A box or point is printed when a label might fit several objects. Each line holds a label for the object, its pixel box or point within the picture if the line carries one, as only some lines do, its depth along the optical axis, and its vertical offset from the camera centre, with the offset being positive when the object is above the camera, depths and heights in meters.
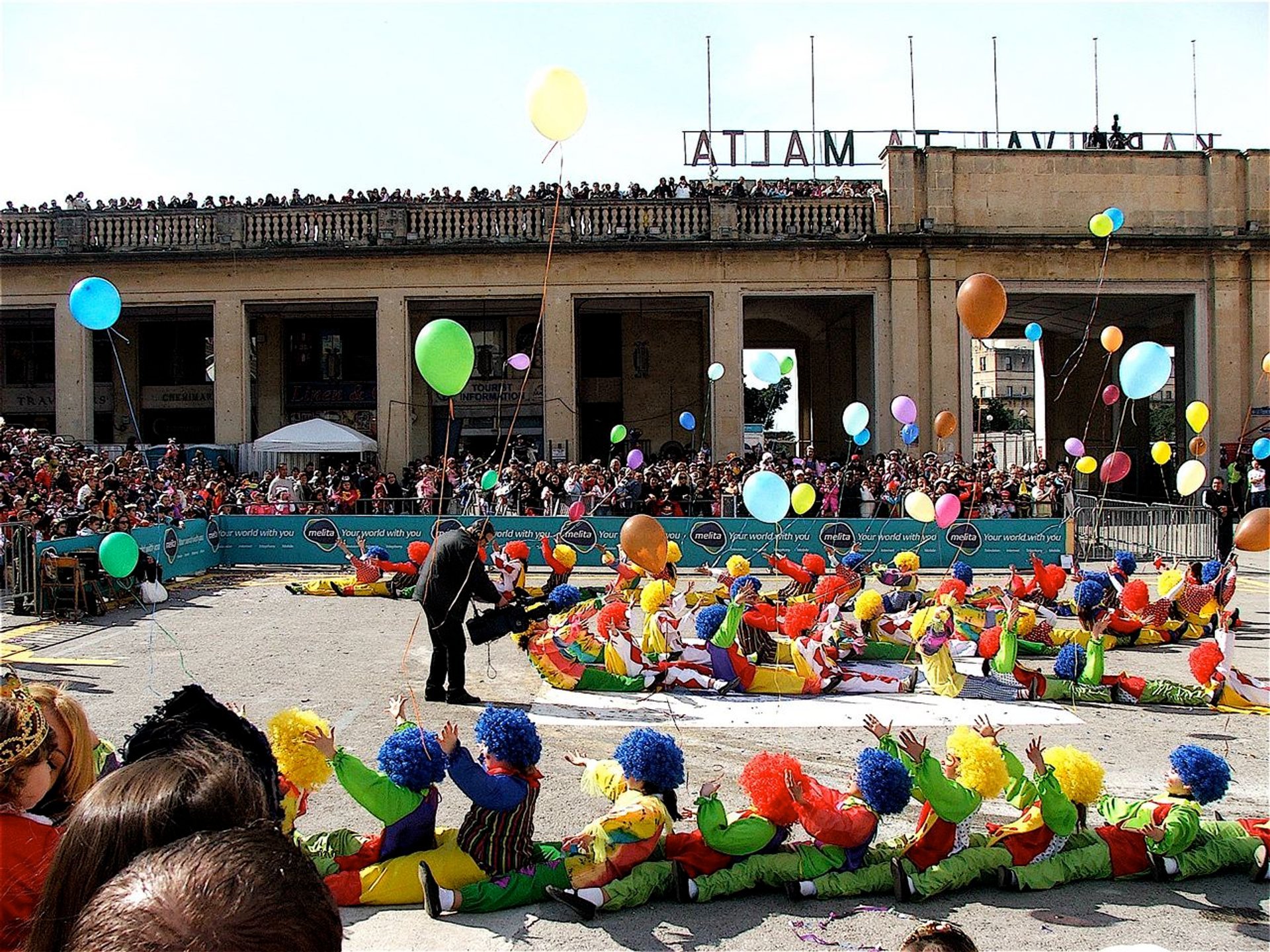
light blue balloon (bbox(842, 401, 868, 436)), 14.61 +0.77
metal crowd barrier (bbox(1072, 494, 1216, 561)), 18.92 -1.32
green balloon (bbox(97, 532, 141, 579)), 10.18 -0.77
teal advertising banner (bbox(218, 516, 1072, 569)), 18.53 -1.26
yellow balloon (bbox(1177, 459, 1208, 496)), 12.39 -0.19
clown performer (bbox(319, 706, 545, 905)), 4.75 -1.78
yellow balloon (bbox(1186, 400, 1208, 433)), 13.80 +0.68
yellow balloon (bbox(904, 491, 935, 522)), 12.02 -0.49
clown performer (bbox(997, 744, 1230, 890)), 5.05 -2.00
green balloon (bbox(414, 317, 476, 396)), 7.18 +0.92
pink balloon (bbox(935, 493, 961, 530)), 12.52 -0.55
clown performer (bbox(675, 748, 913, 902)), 4.89 -1.88
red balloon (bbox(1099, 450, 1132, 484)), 14.17 -0.04
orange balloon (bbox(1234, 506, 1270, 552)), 8.78 -0.65
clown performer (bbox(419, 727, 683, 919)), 4.75 -1.88
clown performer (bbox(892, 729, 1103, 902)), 4.96 -1.93
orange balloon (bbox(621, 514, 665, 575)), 9.42 -0.65
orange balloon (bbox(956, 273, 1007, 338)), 9.84 +1.69
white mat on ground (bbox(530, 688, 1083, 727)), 8.31 -2.16
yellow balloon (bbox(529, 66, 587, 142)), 6.93 +2.70
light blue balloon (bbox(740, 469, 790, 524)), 10.02 -0.26
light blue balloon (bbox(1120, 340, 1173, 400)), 11.05 +1.08
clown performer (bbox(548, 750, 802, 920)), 4.88 -1.87
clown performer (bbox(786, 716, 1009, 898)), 4.91 -1.71
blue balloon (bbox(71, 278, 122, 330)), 8.62 +1.62
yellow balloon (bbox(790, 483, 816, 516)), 12.32 -0.37
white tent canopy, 22.94 +0.94
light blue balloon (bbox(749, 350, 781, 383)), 14.41 +1.55
